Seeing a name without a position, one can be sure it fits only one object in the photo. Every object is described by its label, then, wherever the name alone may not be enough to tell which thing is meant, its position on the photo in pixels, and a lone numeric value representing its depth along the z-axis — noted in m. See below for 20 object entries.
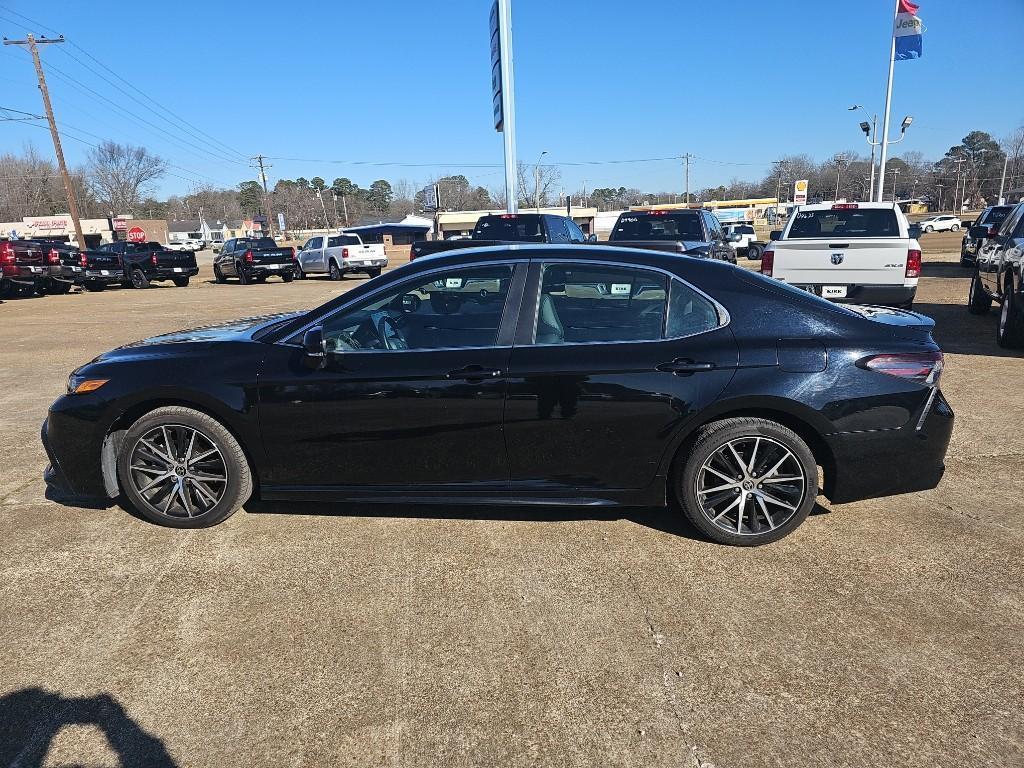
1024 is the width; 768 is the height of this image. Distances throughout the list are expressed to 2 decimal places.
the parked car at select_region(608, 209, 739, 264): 11.83
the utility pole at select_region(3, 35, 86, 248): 31.12
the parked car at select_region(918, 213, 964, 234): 57.69
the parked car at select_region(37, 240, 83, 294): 21.14
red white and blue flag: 24.30
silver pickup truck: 27.61
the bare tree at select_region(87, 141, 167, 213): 92.38
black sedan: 3.47
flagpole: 25.22
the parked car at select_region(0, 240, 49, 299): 19.98
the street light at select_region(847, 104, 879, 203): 35.53
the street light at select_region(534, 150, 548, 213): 100.62
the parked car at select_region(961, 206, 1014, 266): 19.17
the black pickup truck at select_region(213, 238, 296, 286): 25.59
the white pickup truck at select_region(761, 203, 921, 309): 8.59
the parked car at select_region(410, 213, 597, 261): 13.23
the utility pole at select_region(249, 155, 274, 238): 84.88
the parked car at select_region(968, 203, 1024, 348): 7.88
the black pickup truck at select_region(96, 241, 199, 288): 24.92
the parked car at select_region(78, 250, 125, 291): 23.70
